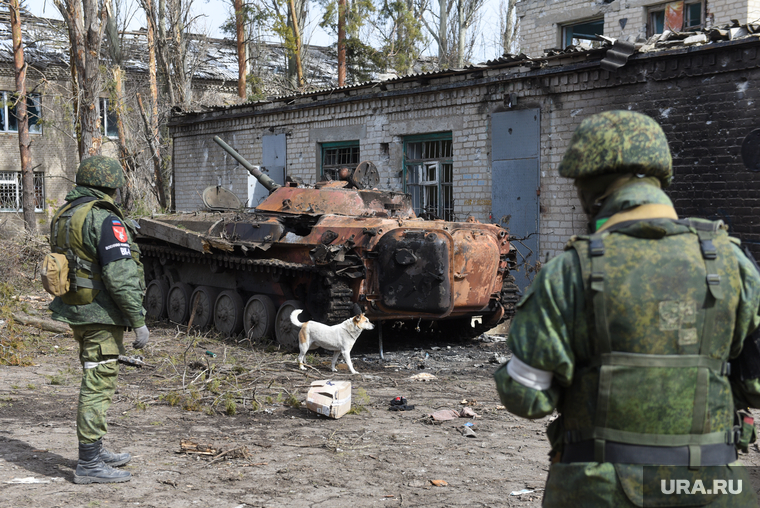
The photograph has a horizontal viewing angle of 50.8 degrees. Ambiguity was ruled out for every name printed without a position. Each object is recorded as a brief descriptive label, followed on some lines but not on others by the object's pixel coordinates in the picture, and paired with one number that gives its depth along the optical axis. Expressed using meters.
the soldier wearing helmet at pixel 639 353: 2.22
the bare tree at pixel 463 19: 32.91
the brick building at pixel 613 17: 14.61
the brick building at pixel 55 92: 27.22
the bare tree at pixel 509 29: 35.31
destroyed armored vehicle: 8.93
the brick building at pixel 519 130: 10.20
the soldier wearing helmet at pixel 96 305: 4.75
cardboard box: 6.39
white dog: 8.40
